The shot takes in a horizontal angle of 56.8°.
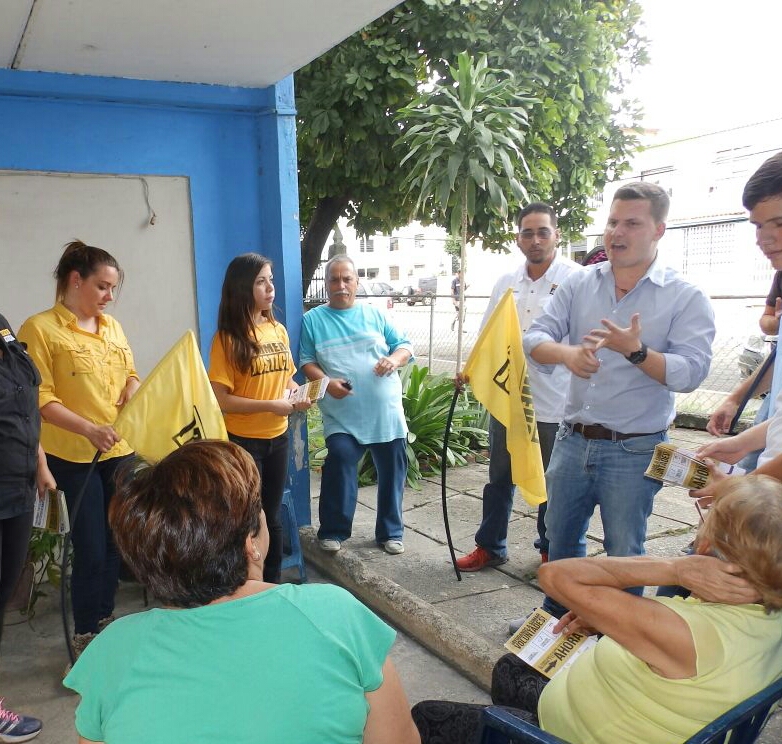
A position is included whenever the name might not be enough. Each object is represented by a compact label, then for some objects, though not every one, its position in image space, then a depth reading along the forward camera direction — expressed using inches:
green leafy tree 315.9
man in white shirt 160.4
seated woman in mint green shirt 51.2
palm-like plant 194.4
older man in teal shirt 175.8
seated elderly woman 61.5
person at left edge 111.5
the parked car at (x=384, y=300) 396.6
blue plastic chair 56.2
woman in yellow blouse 130.6
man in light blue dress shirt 112.6
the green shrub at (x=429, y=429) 263.3
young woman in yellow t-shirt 150.6
